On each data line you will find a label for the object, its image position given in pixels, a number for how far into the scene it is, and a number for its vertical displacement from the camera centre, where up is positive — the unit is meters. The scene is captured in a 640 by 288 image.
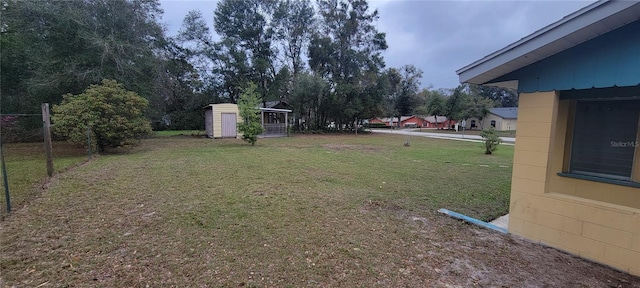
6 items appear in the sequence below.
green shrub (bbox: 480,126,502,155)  12.20 -0.67
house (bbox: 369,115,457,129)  52.38 +0.31
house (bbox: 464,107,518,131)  40.97 +0.69
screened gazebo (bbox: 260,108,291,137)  21.33 -0.02
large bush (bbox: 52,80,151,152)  9.34 +0.07
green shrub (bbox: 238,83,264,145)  13.46 +0.26
